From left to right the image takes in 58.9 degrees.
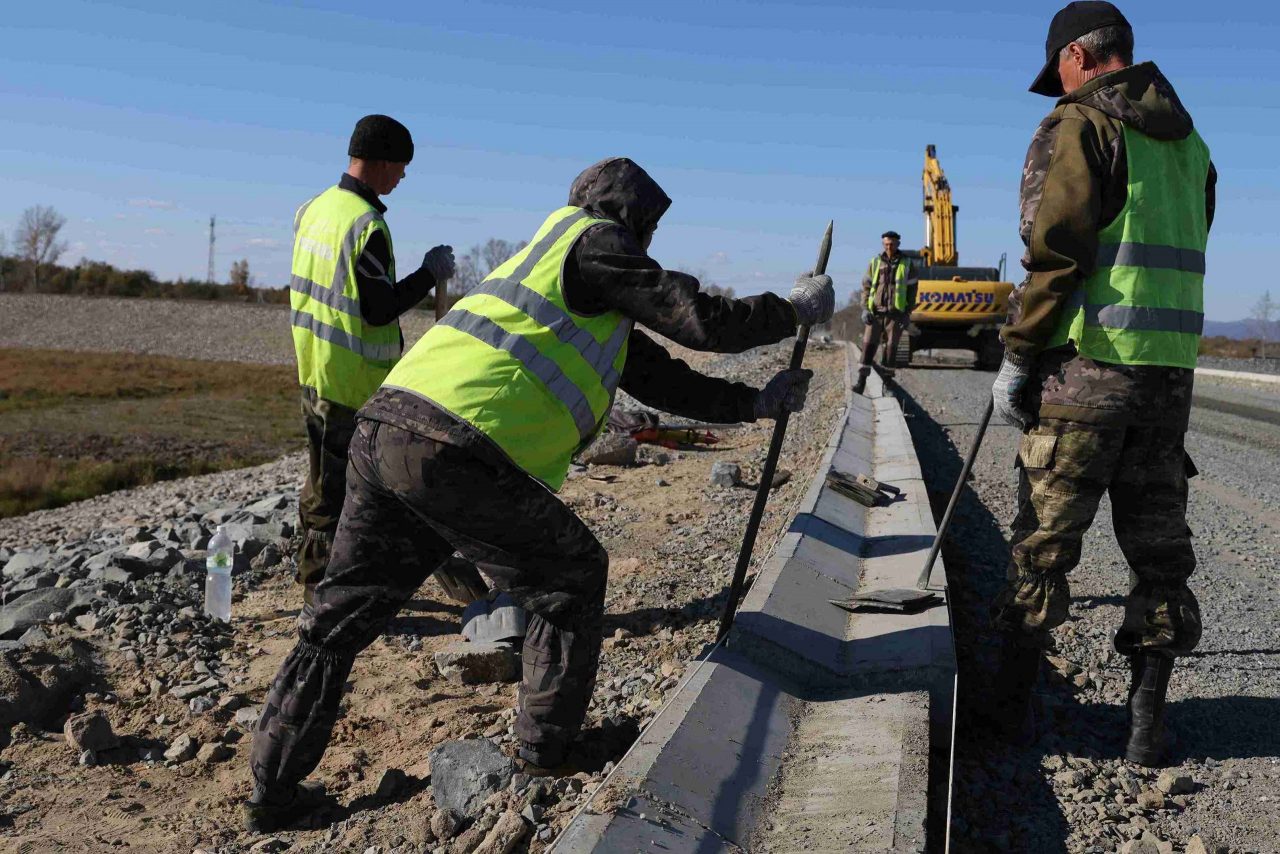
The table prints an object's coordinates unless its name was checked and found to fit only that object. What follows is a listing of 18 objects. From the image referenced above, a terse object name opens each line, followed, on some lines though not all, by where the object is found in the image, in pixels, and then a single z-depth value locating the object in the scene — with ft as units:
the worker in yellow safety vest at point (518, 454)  9.75
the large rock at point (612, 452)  26.50
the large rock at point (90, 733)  12.42
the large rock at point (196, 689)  14.06
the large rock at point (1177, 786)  10.68
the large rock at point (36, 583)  19.95
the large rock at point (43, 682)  13.17
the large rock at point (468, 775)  10.00
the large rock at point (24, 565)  23.29
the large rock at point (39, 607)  16.44
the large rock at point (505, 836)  9.13
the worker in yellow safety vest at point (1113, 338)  10.57
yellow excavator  73.41
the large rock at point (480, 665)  14.06
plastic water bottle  16.99
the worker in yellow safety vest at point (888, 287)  50.06
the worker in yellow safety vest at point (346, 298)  14.51
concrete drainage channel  8.52
